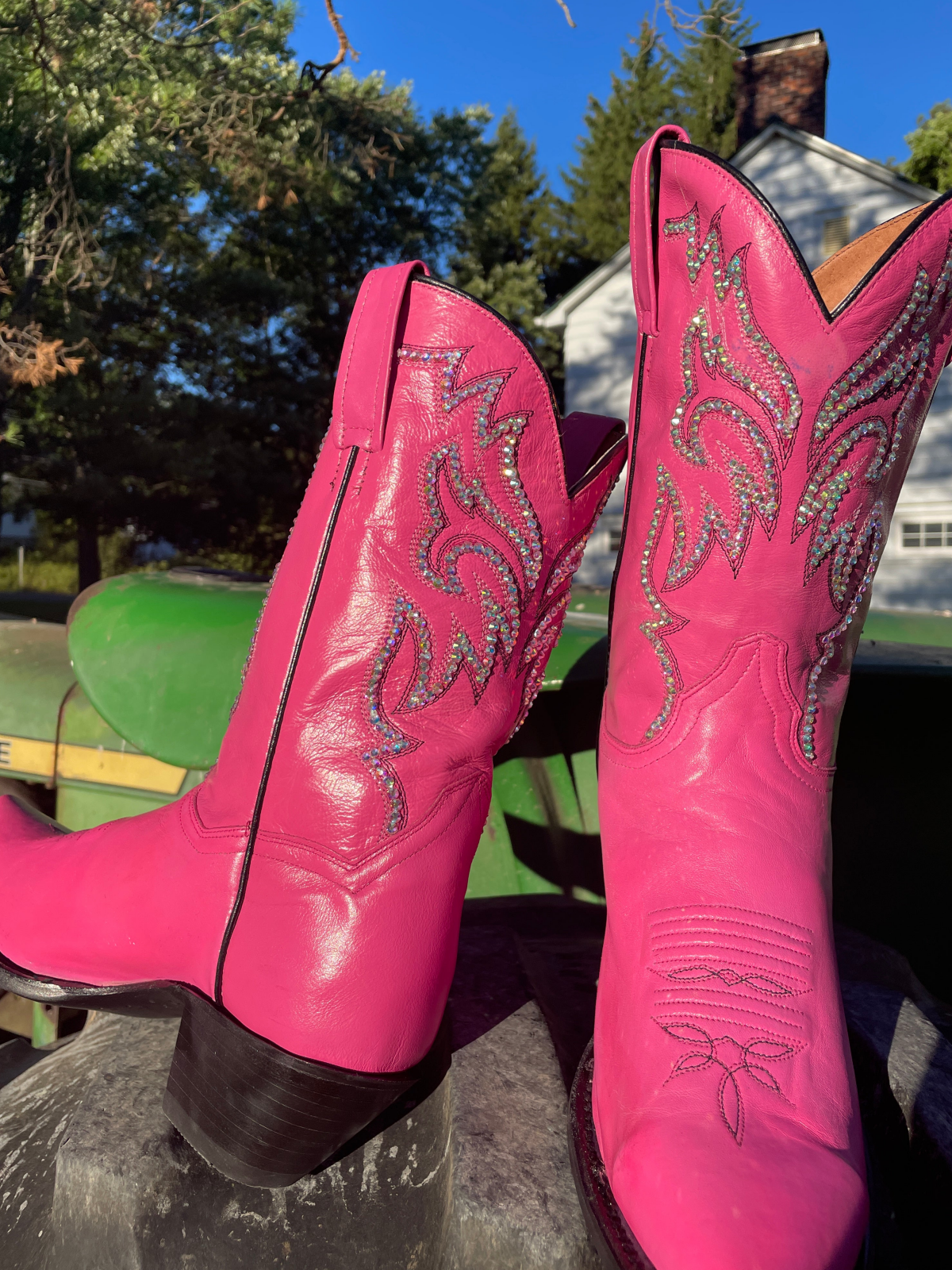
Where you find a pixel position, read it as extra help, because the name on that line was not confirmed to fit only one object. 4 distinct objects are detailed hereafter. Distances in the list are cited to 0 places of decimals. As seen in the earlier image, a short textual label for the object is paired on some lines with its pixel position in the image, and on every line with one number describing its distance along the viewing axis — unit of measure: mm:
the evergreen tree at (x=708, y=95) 20516
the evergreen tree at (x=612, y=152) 21188
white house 9547
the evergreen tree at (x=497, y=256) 17016
